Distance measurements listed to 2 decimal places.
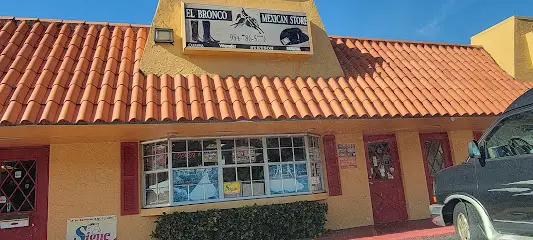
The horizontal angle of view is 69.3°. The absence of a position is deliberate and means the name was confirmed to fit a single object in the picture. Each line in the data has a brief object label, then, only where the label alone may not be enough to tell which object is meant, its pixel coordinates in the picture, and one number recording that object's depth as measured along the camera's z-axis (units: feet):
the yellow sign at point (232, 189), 28.07
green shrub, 25.67
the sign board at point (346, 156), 32.04
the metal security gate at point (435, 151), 34.83
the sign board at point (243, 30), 27.91
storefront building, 23.73
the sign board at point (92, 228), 25.70
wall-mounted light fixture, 27.71
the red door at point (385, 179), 32.86
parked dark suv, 14.79
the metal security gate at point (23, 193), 25.21
